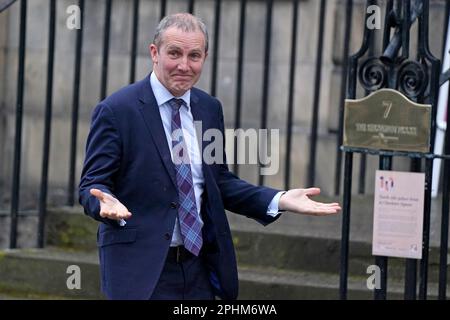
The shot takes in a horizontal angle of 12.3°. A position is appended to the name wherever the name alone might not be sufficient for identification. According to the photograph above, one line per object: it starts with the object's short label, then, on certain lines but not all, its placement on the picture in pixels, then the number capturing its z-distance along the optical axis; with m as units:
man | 8.09
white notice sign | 9.65
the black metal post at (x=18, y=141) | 12.26
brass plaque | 9.56
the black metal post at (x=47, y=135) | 12.37
